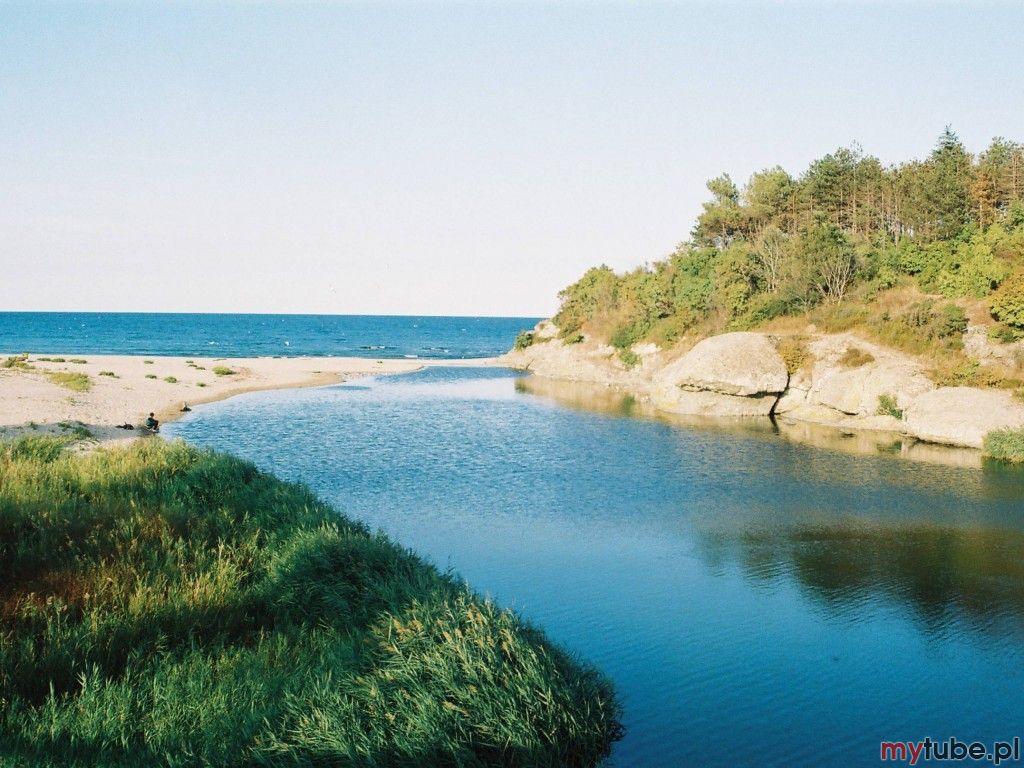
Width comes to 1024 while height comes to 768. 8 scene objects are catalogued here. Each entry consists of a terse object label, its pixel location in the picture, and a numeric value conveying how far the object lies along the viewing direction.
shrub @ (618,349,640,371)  65.31
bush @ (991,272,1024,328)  37.41
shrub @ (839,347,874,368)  41.88
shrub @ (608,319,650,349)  66.63
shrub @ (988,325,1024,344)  37.59
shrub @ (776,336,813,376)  45.15
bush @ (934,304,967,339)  40.09
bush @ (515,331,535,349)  88.74
